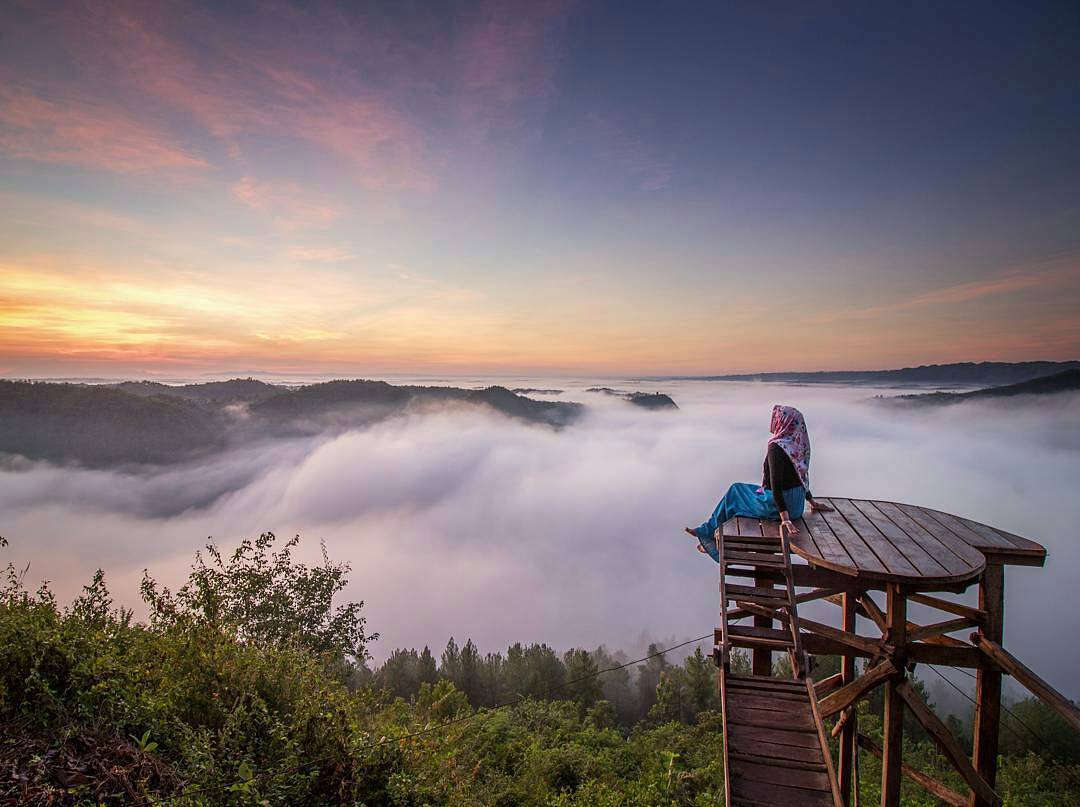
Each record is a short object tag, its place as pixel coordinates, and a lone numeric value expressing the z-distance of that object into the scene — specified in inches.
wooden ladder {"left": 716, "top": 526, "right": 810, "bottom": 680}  177.9
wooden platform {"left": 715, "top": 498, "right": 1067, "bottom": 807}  156.2
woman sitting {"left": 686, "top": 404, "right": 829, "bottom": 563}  232.4
